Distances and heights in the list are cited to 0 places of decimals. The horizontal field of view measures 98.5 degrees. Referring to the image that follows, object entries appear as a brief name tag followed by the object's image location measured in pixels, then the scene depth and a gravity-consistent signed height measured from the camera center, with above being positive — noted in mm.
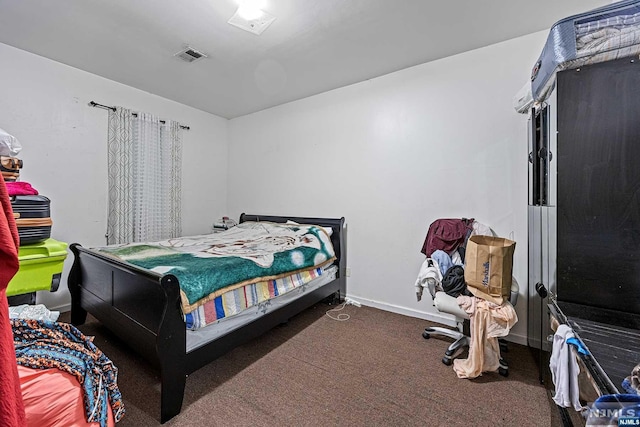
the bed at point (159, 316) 1520 -727
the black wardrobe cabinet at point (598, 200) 1264 +60
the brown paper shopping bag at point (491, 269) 1871 -393
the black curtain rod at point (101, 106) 3082 +1221
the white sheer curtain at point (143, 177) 3262 +448
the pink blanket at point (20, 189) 1815 +161
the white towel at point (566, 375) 1068 -649
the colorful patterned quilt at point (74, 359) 1097 -606
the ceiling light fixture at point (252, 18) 1966 +1469
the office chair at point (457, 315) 2019 -772
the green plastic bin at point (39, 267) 1799 -372
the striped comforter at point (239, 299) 1668 -622
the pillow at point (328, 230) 3239 -209
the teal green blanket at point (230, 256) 1765 -364
